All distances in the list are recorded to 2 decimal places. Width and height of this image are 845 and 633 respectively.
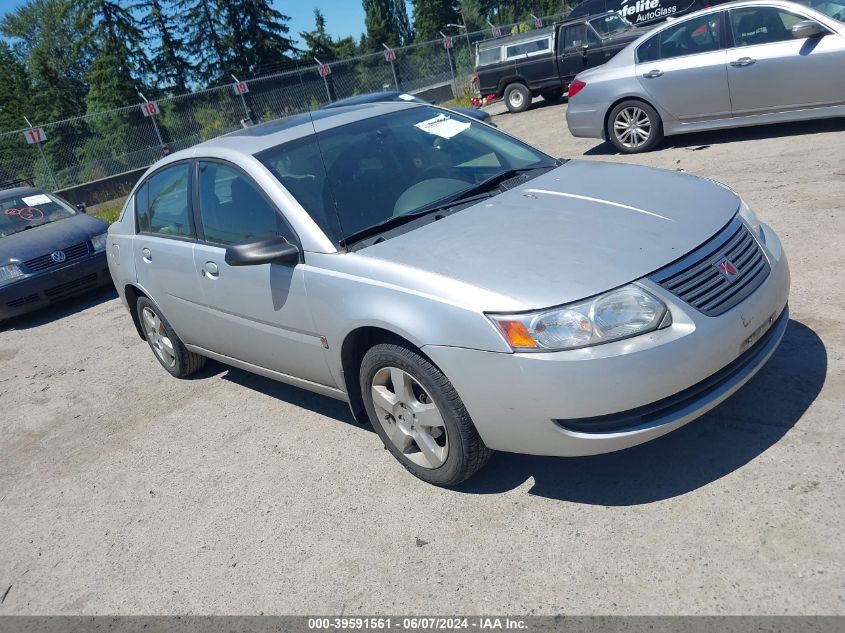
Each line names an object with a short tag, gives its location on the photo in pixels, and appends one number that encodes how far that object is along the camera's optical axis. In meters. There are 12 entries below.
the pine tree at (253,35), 49.88
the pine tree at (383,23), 72.81
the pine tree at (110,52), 44.91
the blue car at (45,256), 8.60
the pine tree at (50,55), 51.06
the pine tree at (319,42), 57.94
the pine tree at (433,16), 71.69
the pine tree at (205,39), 48.94
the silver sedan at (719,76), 7.64
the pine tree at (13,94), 48.16
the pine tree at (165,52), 47.81
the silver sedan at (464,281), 2.86
